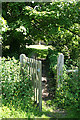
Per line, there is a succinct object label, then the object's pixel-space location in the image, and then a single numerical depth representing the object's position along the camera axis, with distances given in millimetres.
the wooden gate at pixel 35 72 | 3614
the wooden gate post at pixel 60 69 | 4184
